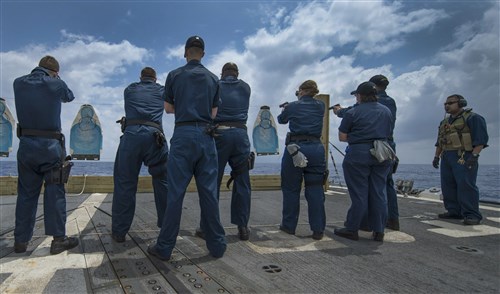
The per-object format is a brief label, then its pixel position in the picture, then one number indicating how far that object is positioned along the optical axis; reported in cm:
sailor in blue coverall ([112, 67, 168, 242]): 349
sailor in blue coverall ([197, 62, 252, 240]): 360
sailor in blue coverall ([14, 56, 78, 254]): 311
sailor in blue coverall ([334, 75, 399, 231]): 429
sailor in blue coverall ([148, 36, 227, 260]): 285
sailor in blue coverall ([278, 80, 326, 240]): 395
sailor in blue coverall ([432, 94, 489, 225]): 477
